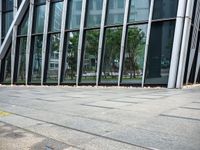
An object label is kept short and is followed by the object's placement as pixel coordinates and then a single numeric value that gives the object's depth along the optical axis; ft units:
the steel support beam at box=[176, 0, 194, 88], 30.84
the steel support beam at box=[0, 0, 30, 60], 51.20
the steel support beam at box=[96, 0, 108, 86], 39.12
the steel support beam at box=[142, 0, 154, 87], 34.18
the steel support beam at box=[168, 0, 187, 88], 30.97
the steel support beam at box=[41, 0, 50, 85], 46.89
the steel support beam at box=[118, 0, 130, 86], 36.71
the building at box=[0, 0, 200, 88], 32.96
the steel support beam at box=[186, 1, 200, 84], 35.25
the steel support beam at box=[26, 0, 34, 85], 50.18
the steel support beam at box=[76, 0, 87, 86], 41.65
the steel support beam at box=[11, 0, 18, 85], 52.90
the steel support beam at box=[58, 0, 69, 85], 43.96
